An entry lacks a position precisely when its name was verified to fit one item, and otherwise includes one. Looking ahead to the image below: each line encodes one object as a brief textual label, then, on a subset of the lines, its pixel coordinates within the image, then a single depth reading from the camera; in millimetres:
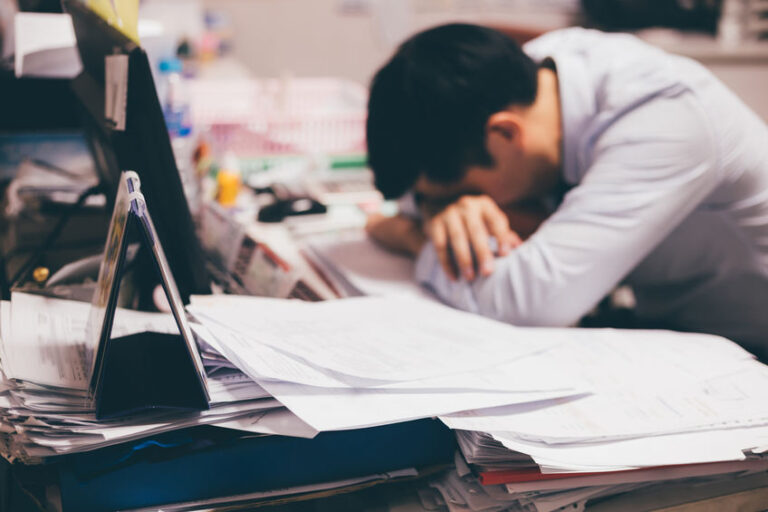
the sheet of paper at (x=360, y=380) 562
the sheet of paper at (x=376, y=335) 606
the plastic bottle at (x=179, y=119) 1122
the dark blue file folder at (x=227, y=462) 516
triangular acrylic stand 506
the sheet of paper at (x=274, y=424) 539
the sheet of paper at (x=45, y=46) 1031
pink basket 1526
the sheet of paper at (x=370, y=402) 534
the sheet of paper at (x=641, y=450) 535
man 838
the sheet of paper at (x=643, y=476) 553
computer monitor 652
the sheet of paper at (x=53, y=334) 582
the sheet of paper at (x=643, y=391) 574
